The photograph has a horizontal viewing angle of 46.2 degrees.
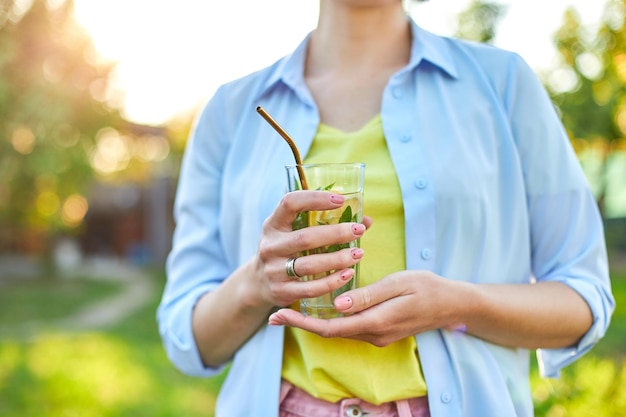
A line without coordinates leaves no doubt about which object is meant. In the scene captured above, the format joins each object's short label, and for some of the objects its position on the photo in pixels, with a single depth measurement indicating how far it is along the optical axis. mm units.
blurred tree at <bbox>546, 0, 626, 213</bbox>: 4598
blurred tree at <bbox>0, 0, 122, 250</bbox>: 15898
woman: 1608
